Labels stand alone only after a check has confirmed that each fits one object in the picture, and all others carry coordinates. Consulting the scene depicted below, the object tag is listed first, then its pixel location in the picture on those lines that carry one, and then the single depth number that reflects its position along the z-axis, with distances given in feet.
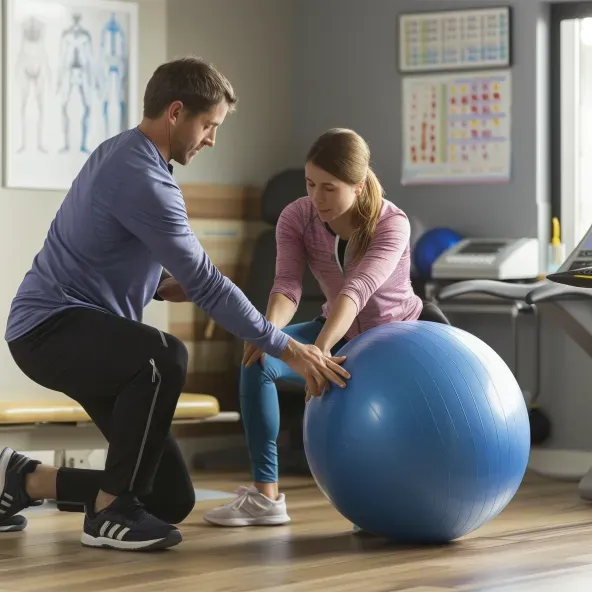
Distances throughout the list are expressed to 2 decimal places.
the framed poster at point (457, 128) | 25.99
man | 14.67
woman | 16.37
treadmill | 21.21
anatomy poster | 23.65
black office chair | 25.98
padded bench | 20.41
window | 25.77
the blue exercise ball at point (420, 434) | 14.25
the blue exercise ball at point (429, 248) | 25.11
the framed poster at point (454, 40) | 25.92
